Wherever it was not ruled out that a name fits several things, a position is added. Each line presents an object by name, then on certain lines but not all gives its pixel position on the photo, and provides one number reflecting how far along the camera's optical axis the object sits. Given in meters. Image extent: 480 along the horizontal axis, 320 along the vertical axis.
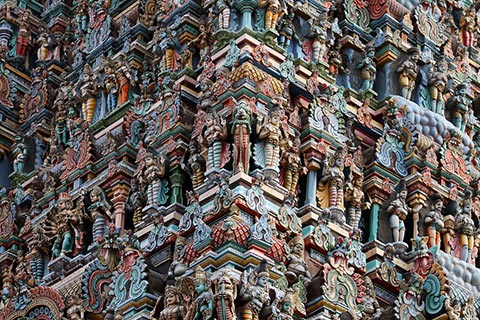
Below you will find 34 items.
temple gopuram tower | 21.77
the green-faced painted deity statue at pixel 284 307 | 20.89
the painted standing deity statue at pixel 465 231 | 24.50
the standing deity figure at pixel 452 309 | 22.59
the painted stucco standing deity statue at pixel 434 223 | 24.27
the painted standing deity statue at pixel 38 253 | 24.70
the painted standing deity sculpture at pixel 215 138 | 22.45
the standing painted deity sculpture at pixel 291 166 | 22.74
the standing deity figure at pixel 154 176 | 23.12
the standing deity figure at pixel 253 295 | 20.72
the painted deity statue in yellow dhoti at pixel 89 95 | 25.89
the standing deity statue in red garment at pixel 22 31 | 28.75
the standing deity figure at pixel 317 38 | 24.62
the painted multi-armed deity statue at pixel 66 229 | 24.33
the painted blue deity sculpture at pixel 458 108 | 26.17
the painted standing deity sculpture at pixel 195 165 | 22.75
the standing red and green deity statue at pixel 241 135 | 22.14
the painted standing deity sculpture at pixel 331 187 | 23.12
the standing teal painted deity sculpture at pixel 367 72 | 25.55
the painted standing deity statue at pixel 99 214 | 24.05
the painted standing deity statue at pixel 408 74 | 25.80
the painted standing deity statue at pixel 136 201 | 23.52
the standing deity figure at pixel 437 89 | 25.97
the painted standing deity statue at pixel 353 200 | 23.50
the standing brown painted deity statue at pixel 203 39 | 24.36
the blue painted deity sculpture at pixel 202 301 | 20.64
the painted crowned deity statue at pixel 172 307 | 21.06
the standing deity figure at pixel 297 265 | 21.61
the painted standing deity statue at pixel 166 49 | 24.72
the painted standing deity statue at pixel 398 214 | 24.08
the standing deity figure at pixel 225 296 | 20.56
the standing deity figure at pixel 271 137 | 22.44
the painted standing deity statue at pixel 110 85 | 25.58
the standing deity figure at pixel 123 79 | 25.39
